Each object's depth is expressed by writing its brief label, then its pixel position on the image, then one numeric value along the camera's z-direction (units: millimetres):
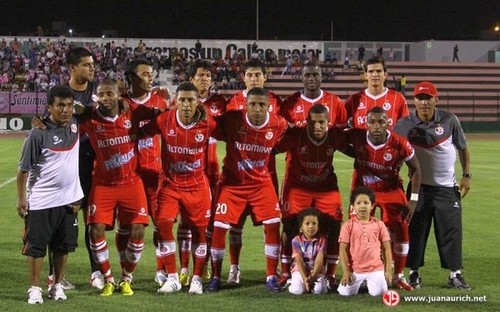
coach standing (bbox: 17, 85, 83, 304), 6570
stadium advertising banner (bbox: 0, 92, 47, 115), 34812
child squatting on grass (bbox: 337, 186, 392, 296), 6855
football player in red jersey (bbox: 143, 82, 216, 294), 7039
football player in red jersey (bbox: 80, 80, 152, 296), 6953
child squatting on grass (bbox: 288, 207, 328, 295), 6984
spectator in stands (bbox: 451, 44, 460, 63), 49688
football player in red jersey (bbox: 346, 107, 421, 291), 7144
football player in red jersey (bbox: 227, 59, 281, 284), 7520
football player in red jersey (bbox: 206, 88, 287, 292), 7207
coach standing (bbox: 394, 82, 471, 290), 7445
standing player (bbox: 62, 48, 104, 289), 7270
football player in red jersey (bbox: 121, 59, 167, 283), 7441
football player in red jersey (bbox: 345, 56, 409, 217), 7801
